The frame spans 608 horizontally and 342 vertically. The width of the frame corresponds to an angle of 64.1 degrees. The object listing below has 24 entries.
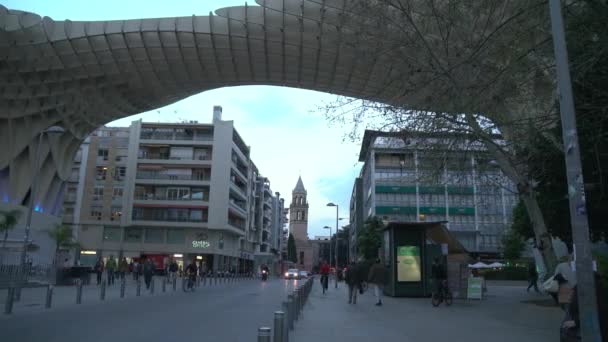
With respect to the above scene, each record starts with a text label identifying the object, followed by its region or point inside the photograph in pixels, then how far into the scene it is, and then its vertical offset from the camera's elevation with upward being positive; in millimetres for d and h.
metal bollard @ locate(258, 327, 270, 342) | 4887 -740
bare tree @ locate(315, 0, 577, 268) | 10078 +4399
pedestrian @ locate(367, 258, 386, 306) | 17869 -481
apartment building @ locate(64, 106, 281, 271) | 63875 +8133
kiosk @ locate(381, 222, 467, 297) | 20516 +313
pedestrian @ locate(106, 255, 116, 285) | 29872 -676
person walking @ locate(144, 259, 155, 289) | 25050 -680
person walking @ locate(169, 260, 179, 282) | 29516 -585
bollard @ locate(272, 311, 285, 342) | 6215 -843
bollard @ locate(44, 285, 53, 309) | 14531 -1279
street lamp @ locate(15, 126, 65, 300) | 21228 +1072
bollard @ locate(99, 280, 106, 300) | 18016 -1323
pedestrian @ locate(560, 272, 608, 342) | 5574 -550
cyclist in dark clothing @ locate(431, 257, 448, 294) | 17398 -394
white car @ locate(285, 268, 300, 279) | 59053 -1577
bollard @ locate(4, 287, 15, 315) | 12766 -1233
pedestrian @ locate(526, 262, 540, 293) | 26325 -460
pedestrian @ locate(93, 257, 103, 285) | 33581 -1115
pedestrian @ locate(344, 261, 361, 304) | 18500 -662
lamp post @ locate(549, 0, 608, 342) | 5473 +842
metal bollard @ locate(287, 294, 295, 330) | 9748 -1006
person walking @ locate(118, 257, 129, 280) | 33988 -555
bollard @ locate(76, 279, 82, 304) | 16091 -1238
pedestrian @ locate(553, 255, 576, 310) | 7070 -277
